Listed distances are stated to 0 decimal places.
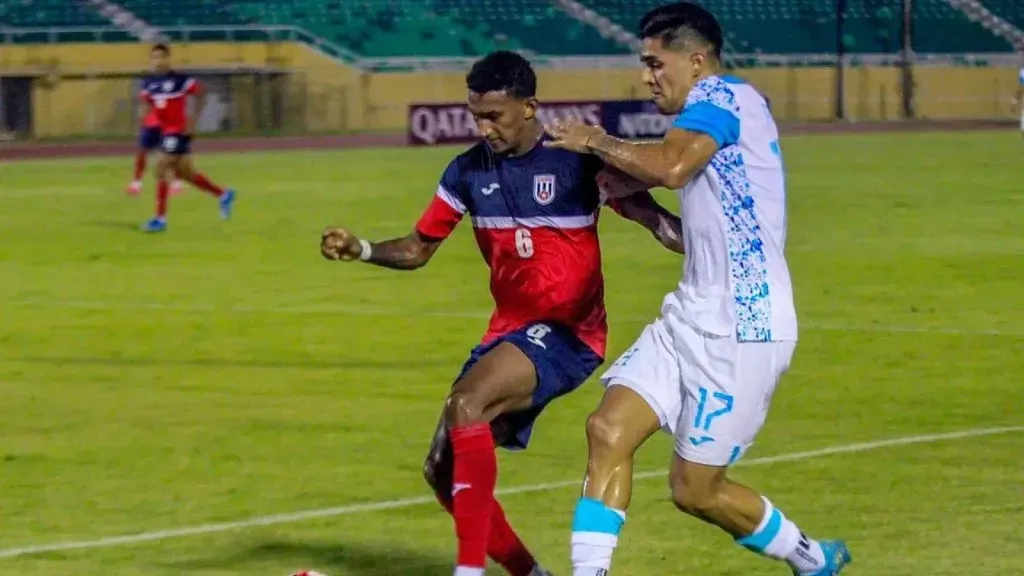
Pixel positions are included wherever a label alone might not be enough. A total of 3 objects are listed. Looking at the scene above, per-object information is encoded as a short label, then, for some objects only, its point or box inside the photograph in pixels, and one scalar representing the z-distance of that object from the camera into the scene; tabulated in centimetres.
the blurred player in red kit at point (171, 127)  4616
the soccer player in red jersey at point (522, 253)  1384
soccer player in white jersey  1245
